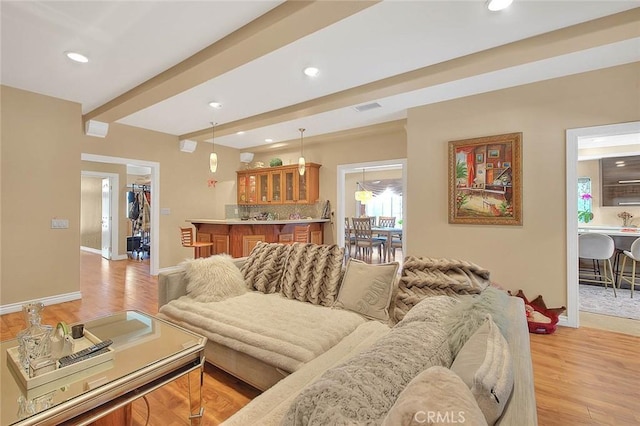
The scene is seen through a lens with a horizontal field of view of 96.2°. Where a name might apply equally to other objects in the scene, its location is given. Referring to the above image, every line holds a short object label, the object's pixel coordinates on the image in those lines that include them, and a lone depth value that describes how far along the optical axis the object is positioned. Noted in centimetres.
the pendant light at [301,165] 491
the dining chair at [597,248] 406
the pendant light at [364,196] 784
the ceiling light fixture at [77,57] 254
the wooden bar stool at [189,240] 476
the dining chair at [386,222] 827
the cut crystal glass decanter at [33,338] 128
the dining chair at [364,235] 616
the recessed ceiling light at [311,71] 280
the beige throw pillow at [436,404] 50
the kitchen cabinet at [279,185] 561
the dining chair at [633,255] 393
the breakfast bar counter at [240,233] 461
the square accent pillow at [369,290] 207
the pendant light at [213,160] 457
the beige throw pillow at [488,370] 67
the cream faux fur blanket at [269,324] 161
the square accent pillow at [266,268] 258
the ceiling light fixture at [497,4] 189
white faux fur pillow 235
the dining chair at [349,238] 645
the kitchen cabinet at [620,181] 512
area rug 343
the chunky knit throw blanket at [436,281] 190
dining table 622
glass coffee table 109
